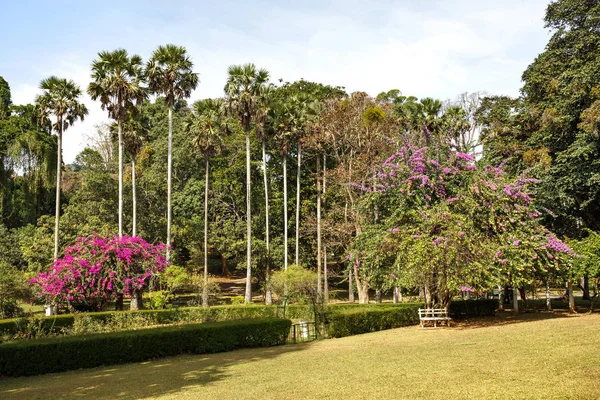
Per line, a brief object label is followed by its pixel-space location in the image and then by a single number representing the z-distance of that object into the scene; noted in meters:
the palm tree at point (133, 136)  37.97
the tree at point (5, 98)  46.41
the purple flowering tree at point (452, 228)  19.23
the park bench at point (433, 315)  20.36
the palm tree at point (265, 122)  36.15
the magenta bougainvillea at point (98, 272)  25.89
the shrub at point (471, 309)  23.83
